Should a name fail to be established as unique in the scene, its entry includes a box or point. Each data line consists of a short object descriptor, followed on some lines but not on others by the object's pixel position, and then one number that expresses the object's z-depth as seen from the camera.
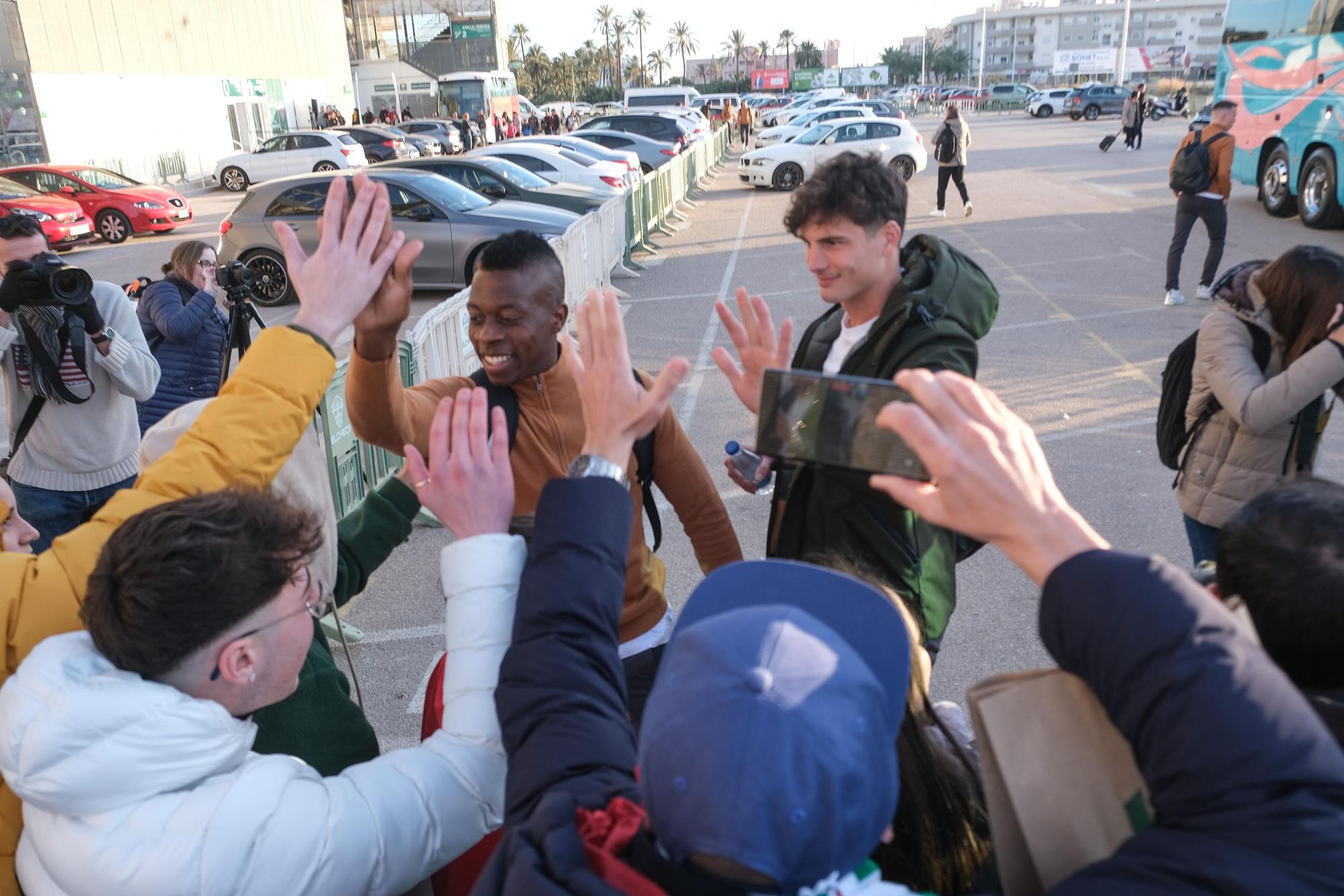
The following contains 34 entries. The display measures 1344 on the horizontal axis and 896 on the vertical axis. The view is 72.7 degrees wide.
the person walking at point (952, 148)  15.76
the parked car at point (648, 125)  28.06
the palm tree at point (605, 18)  119.25
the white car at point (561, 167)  18.56
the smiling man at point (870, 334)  2.35
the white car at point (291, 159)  27.45
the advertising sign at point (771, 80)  87.75
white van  39.59
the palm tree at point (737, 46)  138.38
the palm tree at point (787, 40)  138.38
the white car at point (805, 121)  30.10
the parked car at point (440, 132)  33.91
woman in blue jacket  4.88
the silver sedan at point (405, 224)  12.02
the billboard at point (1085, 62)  87.44
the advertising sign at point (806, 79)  85.75
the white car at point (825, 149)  22.36
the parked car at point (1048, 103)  51.47
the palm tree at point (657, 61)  125.94
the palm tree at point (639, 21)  122.94
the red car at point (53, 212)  17.16
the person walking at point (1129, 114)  26.33
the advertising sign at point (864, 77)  86.50
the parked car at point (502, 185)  14.98
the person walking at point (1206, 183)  9.27
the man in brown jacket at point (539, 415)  2.43
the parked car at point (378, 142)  31.34
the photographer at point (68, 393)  3.86
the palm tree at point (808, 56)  126.81
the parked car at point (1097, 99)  45.62
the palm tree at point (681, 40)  140.50
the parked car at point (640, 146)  24.50
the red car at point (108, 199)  19.25
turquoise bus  13.22
